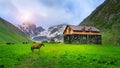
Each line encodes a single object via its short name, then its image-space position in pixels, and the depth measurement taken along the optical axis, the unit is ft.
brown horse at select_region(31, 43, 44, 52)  67.70
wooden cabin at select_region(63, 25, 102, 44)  143.90
